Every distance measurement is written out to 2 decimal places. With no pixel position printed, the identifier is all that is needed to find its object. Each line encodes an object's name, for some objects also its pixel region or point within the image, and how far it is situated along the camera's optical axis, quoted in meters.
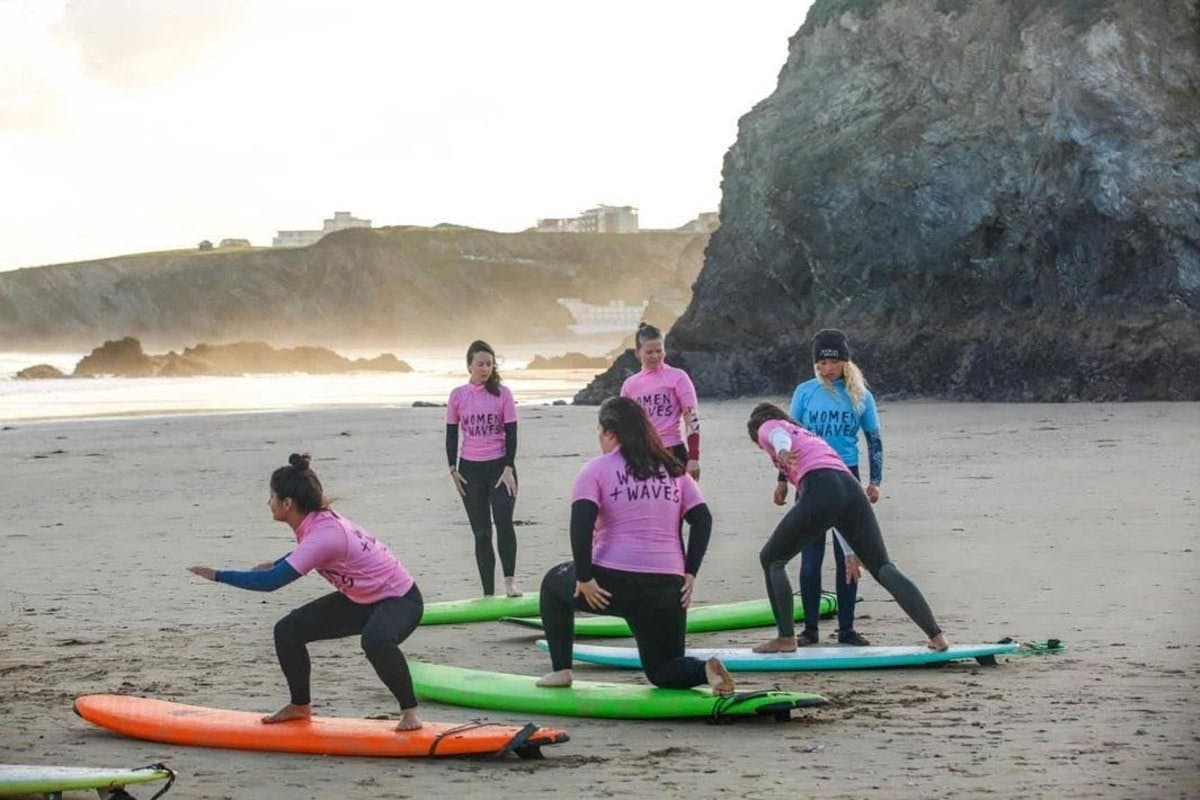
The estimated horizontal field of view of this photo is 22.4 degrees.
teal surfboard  13.95
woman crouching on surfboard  11.58
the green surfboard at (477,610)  17.39
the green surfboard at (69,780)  9.79
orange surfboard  11.19
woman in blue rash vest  15.61
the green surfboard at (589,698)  12.04
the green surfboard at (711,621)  16.48
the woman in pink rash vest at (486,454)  18.65
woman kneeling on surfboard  12.35
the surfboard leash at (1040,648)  14.05
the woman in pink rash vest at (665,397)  18.09
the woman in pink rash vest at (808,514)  14.47
